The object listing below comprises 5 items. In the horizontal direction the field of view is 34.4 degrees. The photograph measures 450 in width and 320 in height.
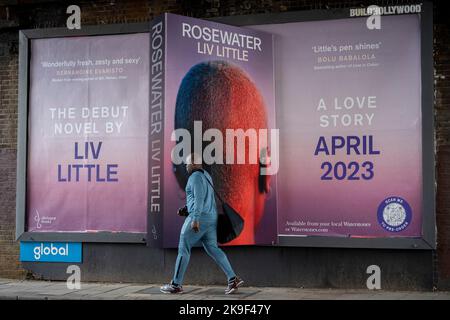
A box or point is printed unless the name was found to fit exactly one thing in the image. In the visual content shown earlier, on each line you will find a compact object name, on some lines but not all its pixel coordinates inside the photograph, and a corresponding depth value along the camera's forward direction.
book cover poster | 11.03
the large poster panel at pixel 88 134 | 12.03
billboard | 10.95
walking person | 10.39
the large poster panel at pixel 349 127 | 10.94
